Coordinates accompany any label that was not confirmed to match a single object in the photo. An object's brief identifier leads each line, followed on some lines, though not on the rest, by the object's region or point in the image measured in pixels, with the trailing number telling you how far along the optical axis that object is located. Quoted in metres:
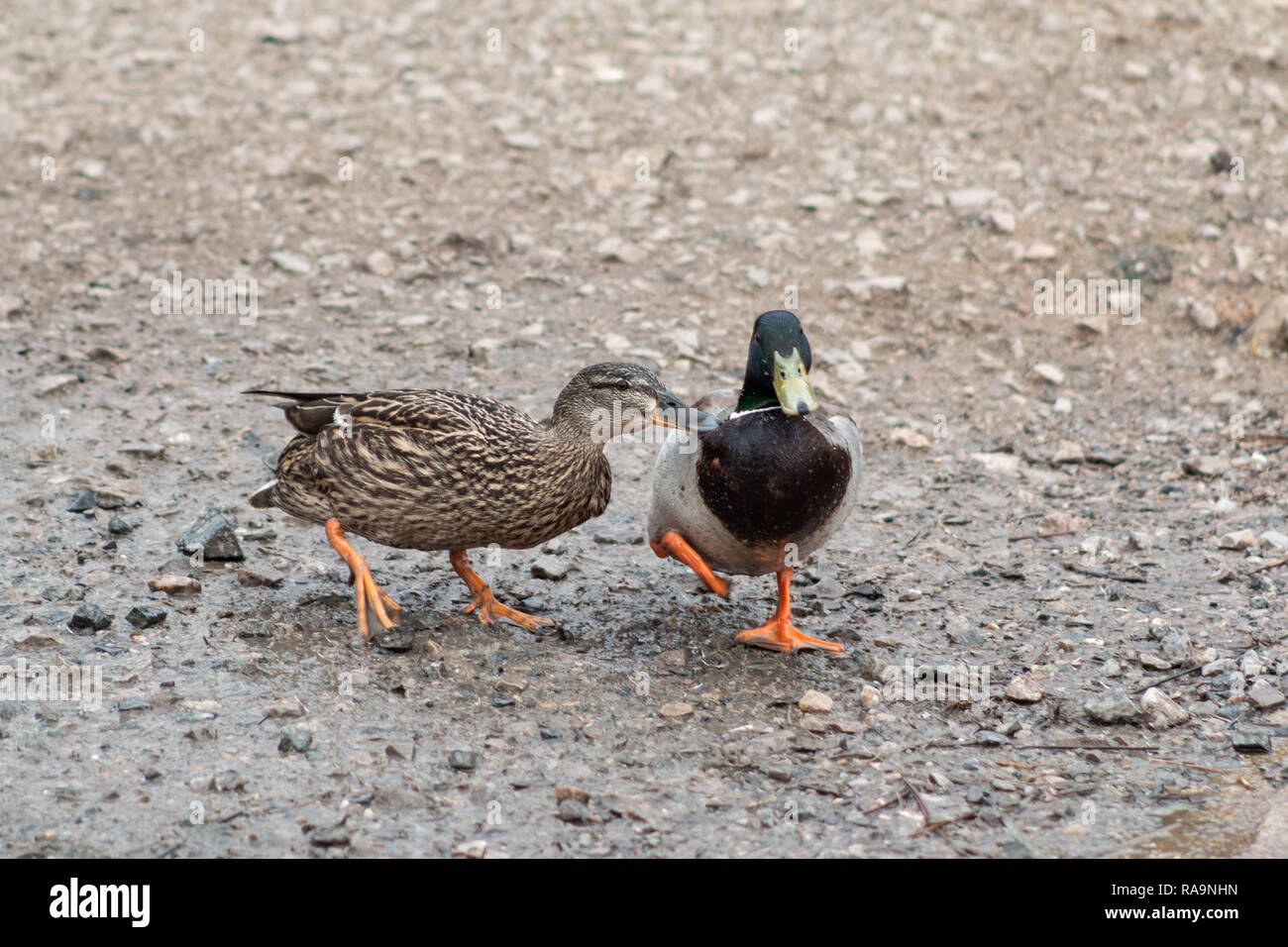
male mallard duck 4.72
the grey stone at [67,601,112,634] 4.61
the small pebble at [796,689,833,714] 4.50
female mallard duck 4.71
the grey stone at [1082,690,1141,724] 4.39
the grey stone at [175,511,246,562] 5.23
